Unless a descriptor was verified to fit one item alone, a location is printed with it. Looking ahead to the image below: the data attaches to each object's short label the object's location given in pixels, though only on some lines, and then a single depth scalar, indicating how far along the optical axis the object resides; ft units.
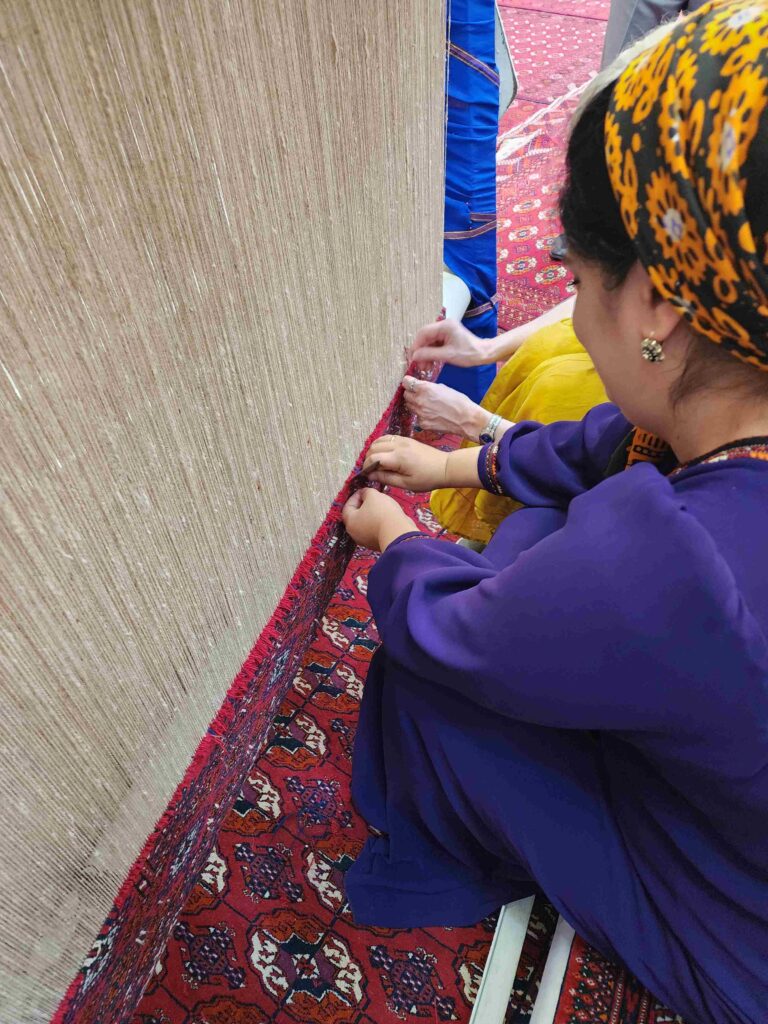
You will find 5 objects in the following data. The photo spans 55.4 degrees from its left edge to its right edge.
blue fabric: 4.42
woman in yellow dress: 3.90
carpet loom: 1.37
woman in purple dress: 1.73
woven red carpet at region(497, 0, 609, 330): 8.39
